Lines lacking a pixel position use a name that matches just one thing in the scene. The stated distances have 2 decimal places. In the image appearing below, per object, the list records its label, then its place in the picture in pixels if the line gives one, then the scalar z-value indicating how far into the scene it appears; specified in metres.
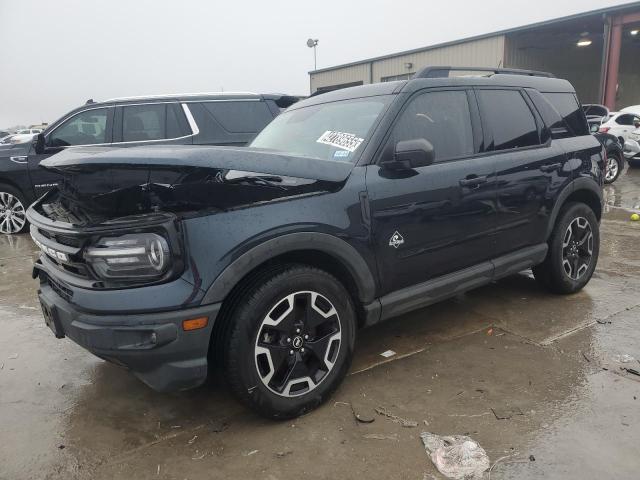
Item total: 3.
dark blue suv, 2.26
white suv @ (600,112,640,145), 13.79
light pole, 31.44
